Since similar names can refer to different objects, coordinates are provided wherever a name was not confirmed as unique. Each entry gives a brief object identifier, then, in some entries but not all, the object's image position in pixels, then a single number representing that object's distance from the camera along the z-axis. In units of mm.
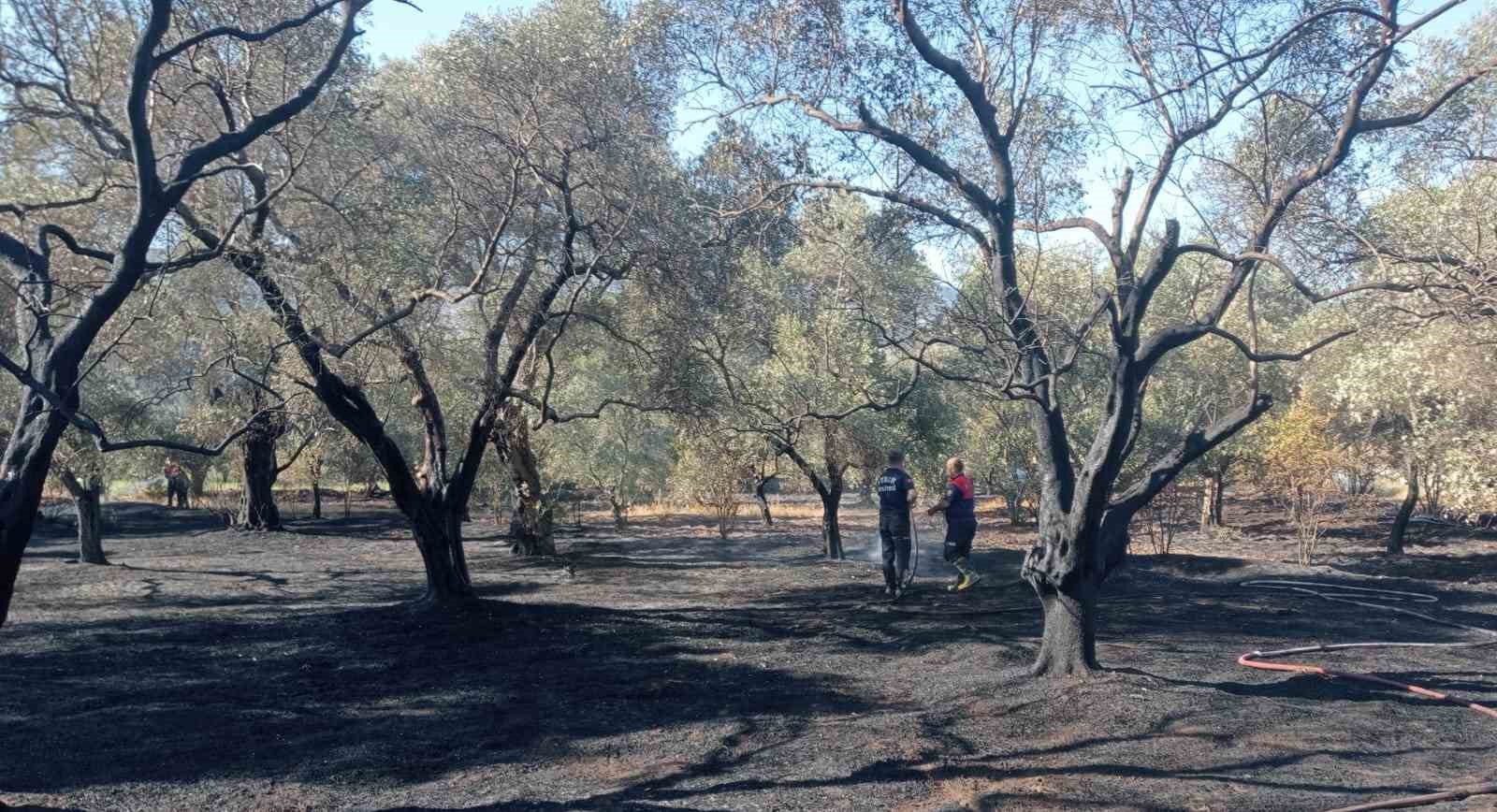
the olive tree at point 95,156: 5086
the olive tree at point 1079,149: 6402
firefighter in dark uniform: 10852
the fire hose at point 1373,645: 4535
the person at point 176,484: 30562
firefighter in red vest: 10961
